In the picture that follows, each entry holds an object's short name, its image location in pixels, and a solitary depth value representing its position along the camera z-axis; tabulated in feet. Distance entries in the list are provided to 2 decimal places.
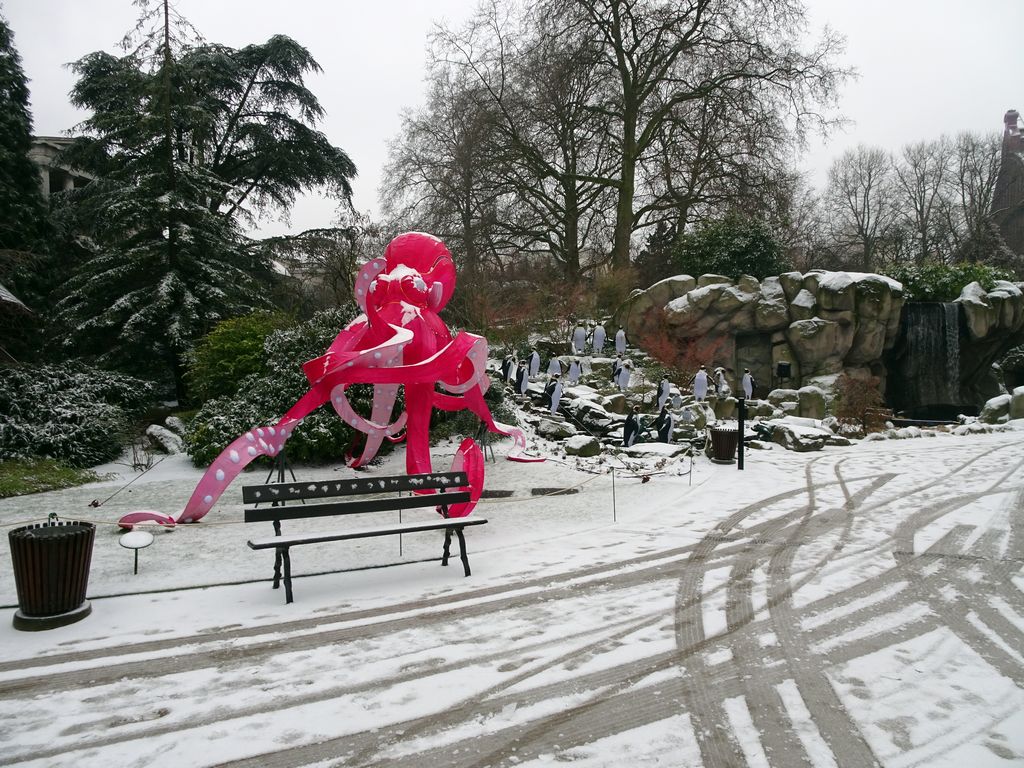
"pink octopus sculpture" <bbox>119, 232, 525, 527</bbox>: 20.53
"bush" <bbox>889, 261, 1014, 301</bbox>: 68.85
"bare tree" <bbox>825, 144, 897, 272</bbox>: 137.02
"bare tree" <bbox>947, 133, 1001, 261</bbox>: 129.49
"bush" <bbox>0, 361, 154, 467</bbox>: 34.45
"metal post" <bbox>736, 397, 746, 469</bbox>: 37.35
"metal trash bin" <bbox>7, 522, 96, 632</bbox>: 14.55
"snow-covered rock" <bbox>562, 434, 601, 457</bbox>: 40.40
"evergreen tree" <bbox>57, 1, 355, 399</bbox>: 48.57
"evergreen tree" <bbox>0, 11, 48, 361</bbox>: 54.39
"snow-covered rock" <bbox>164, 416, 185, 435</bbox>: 42.06
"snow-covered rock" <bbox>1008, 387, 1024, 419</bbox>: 55.57
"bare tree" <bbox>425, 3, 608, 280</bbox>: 72.43
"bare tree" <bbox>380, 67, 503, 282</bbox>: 74.64
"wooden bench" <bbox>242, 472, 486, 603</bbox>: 16.72
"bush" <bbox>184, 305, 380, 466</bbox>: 35.65
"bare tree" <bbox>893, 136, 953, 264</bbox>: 133.18
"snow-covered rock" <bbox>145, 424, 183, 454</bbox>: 39.22
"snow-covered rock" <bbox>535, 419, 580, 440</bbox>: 43.86
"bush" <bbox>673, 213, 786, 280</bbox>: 68.59
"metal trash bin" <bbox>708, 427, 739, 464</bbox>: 39.22
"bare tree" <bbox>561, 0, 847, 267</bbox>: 69.77
